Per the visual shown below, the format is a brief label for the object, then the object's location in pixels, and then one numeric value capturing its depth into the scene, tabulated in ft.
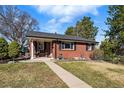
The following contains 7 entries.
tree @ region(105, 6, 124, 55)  31.00
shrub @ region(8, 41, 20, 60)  27.31
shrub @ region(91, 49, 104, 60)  33.47
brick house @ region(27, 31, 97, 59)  29.85
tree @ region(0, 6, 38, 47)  49.52
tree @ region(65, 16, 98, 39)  59.90
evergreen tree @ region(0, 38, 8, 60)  26.69
